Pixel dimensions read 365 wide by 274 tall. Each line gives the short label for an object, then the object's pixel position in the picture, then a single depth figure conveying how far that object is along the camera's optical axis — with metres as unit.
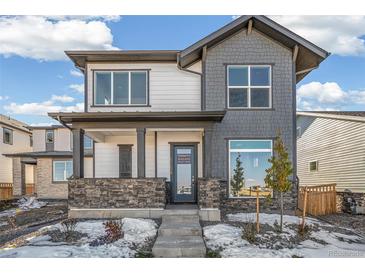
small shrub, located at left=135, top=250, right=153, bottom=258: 7.90
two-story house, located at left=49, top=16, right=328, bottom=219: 11.49
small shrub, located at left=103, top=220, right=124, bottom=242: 8.77
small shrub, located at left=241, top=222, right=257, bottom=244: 8.67
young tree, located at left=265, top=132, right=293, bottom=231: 9.41
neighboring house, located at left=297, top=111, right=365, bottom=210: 15.34
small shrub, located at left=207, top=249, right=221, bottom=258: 7.90
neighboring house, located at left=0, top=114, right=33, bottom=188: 26.58
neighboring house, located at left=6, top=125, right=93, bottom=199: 23.09
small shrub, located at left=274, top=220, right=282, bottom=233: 9.48
